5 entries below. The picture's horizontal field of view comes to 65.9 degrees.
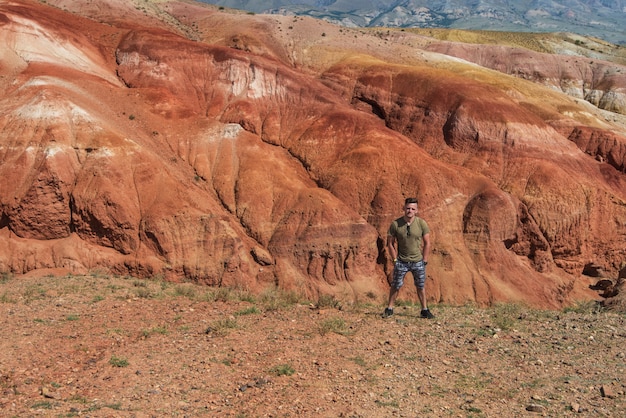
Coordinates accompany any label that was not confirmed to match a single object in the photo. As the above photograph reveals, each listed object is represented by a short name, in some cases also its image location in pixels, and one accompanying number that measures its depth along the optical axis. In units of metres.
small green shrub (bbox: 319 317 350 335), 8.68
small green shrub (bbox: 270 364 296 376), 7.05
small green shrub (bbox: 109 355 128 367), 7.28
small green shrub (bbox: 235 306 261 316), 9.72
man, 9.96
